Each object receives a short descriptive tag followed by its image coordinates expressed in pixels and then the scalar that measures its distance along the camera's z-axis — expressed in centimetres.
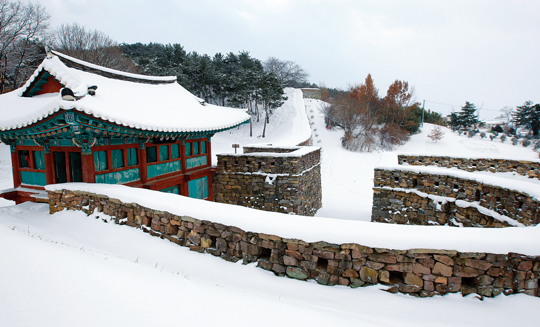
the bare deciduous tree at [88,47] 2225
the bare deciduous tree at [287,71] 5781
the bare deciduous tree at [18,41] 1914
